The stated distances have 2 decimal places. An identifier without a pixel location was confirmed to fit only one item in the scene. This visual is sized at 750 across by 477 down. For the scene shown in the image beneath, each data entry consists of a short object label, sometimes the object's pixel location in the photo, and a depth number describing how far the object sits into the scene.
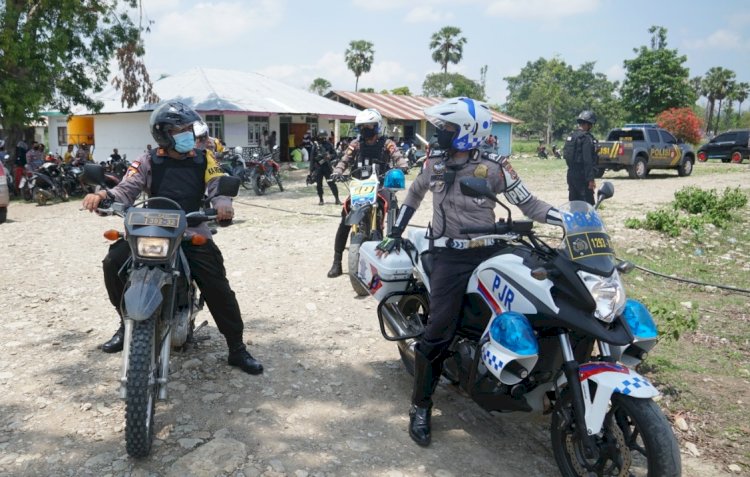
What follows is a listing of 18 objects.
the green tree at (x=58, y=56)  14.89
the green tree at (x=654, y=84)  40.00
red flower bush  30.95
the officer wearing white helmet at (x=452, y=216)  3.40
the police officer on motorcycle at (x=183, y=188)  3.76
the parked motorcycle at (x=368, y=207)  6.31
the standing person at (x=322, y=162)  12.57
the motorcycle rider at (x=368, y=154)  7.01
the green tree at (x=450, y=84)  62.82
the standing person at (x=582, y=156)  9.57
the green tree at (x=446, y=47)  59.75
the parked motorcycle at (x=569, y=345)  2.60
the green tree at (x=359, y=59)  55.06
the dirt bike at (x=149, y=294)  2.97
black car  27.10
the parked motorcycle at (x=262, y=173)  16.28
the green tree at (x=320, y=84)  70.79
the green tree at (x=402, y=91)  51.34
